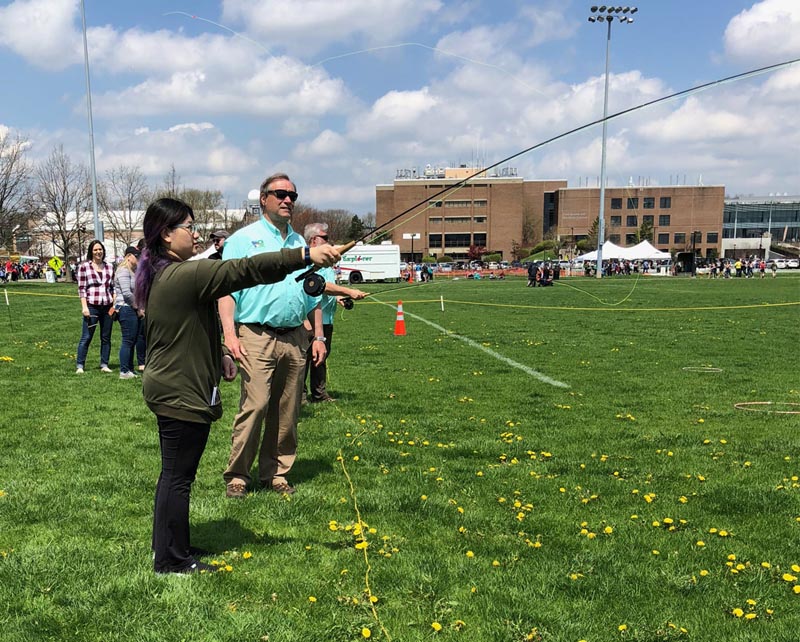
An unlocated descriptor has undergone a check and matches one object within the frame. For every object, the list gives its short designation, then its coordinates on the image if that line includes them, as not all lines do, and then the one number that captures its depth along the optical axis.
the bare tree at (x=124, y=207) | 53.53
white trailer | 51.75
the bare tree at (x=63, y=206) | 48.91
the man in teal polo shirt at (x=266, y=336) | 4.52
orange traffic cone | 15.84
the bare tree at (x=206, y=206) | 62.62
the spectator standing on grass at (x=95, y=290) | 9.60
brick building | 121.38
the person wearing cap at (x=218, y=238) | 9.60
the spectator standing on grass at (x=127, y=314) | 8.92
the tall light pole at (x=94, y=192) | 28.61
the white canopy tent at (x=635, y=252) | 52.62
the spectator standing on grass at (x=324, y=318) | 6.52
